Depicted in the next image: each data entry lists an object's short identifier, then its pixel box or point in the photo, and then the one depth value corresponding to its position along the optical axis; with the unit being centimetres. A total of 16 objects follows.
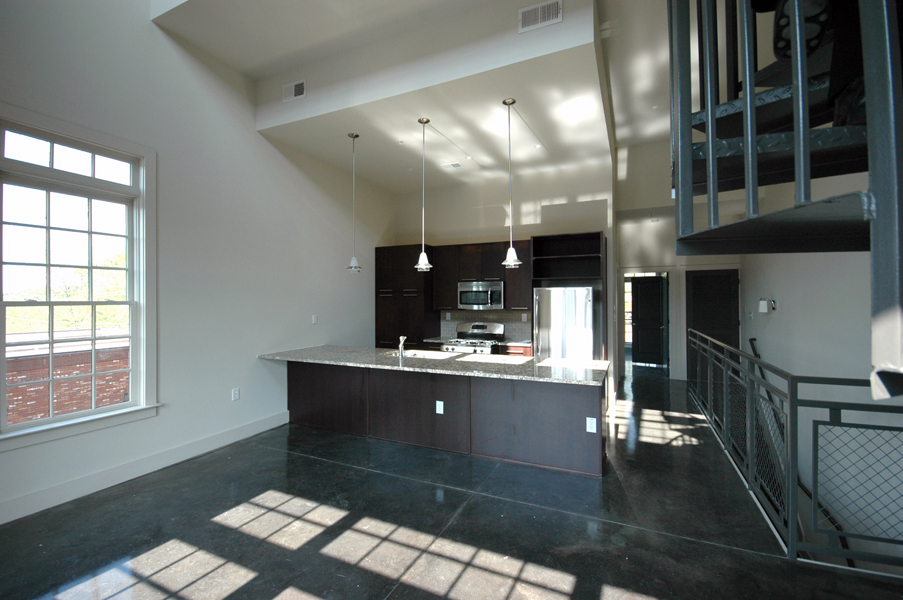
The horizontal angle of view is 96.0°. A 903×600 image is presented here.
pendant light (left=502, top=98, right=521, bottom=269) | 380
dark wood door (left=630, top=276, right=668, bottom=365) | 807
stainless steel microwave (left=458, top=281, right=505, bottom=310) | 580
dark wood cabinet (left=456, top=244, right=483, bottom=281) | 596
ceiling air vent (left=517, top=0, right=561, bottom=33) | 292
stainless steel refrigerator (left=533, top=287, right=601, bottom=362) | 509
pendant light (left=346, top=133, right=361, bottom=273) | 429
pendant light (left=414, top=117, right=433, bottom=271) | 400
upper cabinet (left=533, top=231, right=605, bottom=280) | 549
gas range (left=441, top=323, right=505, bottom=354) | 559
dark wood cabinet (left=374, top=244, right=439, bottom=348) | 602
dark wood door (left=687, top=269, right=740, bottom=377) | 689
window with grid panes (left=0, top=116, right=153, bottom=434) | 274
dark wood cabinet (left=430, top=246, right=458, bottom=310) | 614
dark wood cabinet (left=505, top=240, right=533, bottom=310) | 563
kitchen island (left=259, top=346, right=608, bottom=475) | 324
